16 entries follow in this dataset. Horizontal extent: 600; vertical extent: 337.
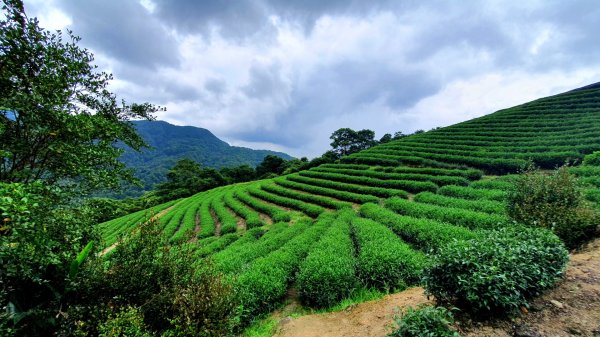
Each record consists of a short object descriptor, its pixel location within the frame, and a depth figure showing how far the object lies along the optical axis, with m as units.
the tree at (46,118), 5.72
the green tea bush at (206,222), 23.31
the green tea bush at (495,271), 4.81
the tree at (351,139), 82.88
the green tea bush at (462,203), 14.69
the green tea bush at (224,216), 22.90
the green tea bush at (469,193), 17.00
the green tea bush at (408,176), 22.23
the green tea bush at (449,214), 12.45
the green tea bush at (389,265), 8.81
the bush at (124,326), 4.55
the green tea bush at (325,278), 8.56
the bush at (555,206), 7.88
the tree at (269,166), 69.50
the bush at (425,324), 4.21
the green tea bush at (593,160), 18.84
